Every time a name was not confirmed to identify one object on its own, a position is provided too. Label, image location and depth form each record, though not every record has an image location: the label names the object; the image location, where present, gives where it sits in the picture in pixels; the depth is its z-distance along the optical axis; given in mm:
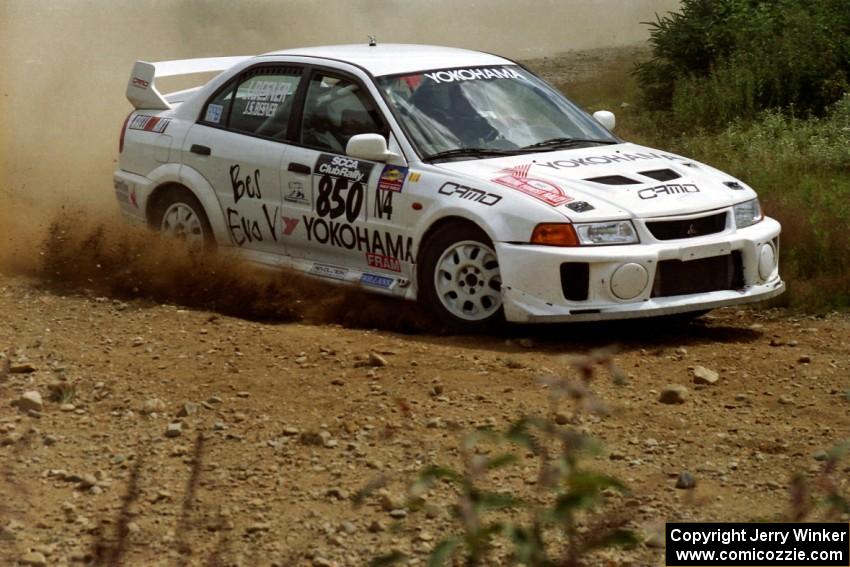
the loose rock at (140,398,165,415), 13031
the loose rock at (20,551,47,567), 9664
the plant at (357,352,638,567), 6453
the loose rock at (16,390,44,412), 13047
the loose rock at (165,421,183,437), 12422
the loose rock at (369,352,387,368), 14566
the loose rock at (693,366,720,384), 14297
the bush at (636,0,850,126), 28641
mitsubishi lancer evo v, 15461
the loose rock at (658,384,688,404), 13555
